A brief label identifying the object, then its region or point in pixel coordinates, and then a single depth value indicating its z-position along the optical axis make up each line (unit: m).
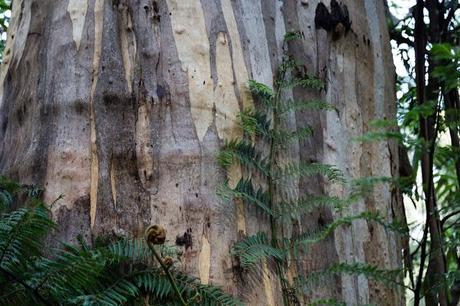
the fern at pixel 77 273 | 1.87
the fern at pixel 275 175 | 2.26
